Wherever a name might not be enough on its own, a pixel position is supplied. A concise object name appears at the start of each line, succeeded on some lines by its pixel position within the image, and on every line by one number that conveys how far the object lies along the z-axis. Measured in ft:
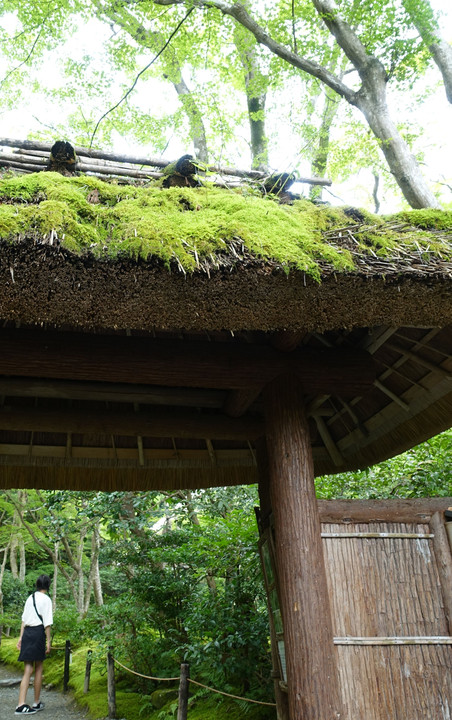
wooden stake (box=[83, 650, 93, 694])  23.09
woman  19.04
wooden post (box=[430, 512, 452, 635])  9.66
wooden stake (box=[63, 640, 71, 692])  26.50
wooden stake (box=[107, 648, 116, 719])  18.21
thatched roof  7.28
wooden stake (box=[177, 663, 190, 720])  12.64
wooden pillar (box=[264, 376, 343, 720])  8.55
